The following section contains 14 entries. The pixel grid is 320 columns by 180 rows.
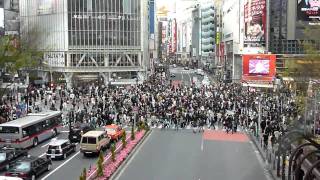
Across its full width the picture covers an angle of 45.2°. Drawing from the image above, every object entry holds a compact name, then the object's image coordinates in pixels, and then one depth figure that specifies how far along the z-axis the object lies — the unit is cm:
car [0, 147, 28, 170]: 1842
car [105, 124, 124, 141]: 2445
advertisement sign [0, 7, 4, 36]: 4263
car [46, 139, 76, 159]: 2053
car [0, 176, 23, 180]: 1422
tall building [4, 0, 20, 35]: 5440
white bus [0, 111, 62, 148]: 2191
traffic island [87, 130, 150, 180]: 1730
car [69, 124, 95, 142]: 2444
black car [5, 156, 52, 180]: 1644
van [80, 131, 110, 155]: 2103
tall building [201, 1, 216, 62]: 11687
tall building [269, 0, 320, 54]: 5022
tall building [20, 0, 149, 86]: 6039
